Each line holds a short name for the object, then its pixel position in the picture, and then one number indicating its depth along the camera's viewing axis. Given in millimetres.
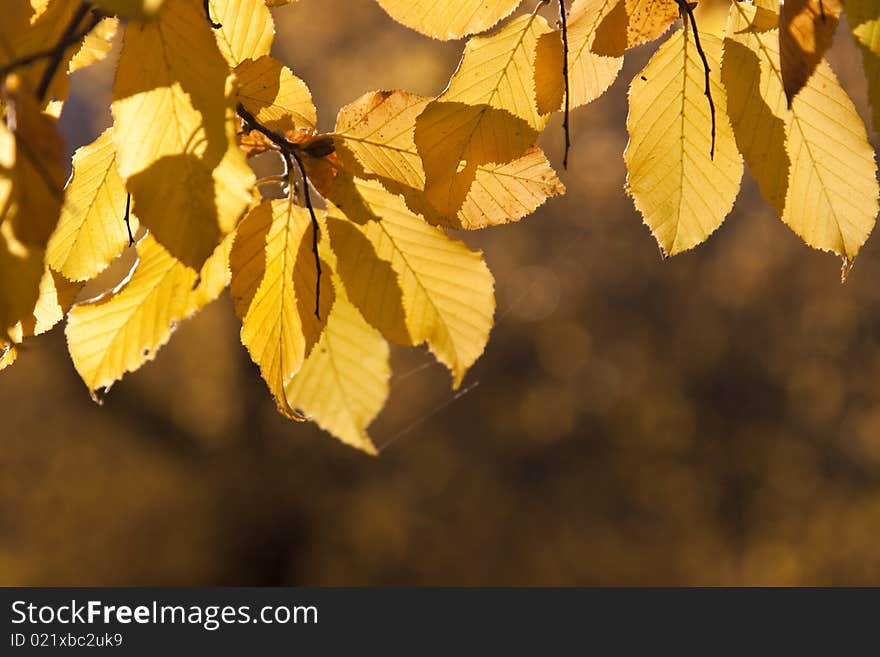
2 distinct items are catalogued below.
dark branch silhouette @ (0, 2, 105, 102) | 1330
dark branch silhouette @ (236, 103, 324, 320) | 1428
